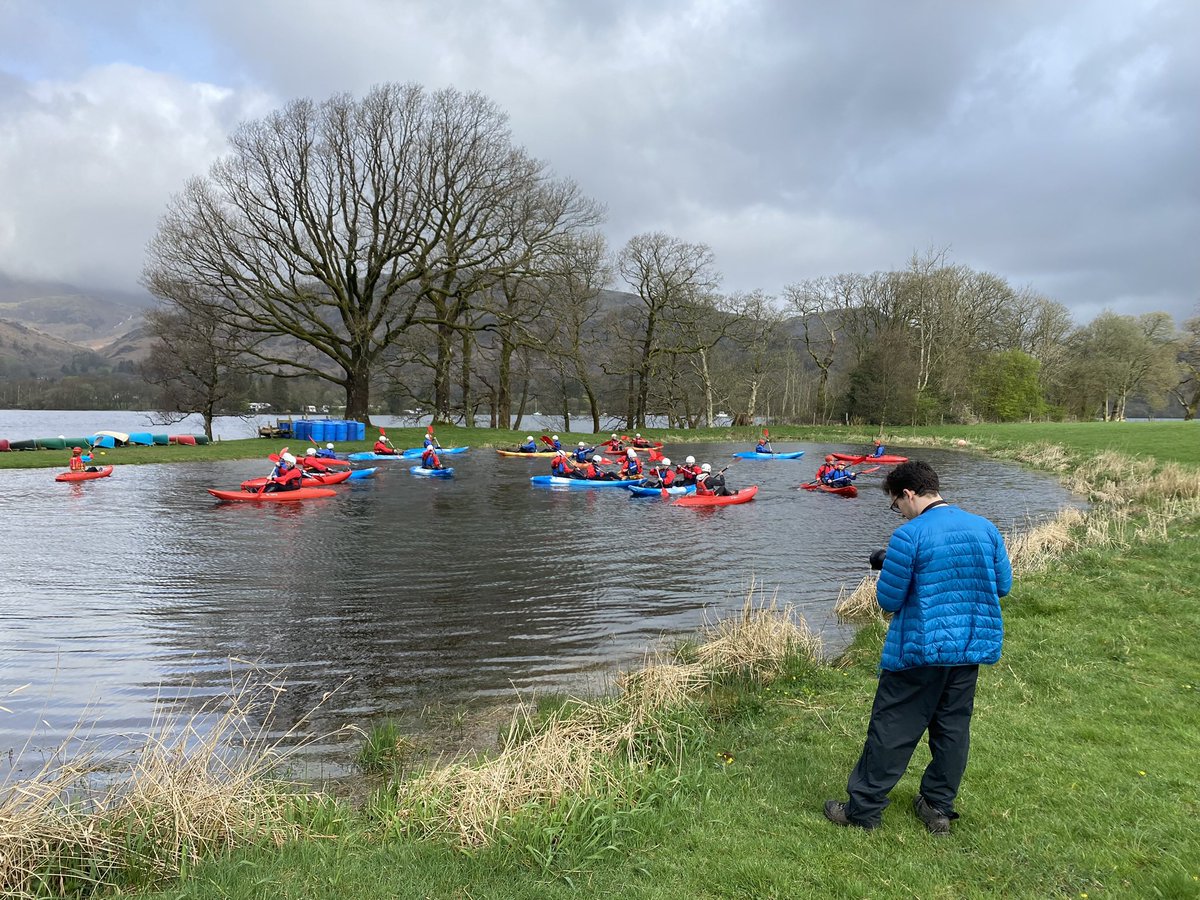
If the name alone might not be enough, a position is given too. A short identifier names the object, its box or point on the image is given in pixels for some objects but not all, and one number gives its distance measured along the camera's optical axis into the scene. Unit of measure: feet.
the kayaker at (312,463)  83.35
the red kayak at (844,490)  78.89
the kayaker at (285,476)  69.72
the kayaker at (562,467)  86.38
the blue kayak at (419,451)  111.96
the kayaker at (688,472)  84.53
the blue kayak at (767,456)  120.37
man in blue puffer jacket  13.53
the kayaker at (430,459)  91.87
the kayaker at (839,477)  81.25
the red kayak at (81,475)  74.02
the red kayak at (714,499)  73.15
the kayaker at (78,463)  75.61
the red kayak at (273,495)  66.69
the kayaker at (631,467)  89.76
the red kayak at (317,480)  70.03
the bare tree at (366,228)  121.90
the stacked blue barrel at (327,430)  124.26
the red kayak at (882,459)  106.04
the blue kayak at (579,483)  84.64
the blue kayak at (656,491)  79.56
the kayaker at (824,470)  84.38
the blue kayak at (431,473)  89.40
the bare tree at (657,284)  171.12
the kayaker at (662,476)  81.83
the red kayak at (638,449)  117.29
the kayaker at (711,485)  74.54
